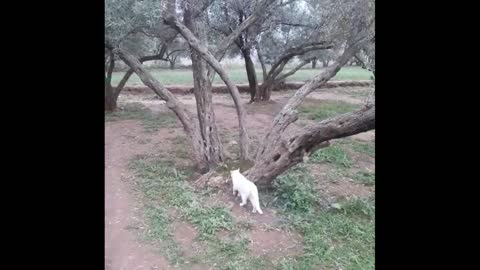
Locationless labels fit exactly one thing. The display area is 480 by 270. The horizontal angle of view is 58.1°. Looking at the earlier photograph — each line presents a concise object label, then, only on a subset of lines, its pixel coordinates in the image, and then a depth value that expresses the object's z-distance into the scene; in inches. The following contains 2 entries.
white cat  192.9
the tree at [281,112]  189.5
